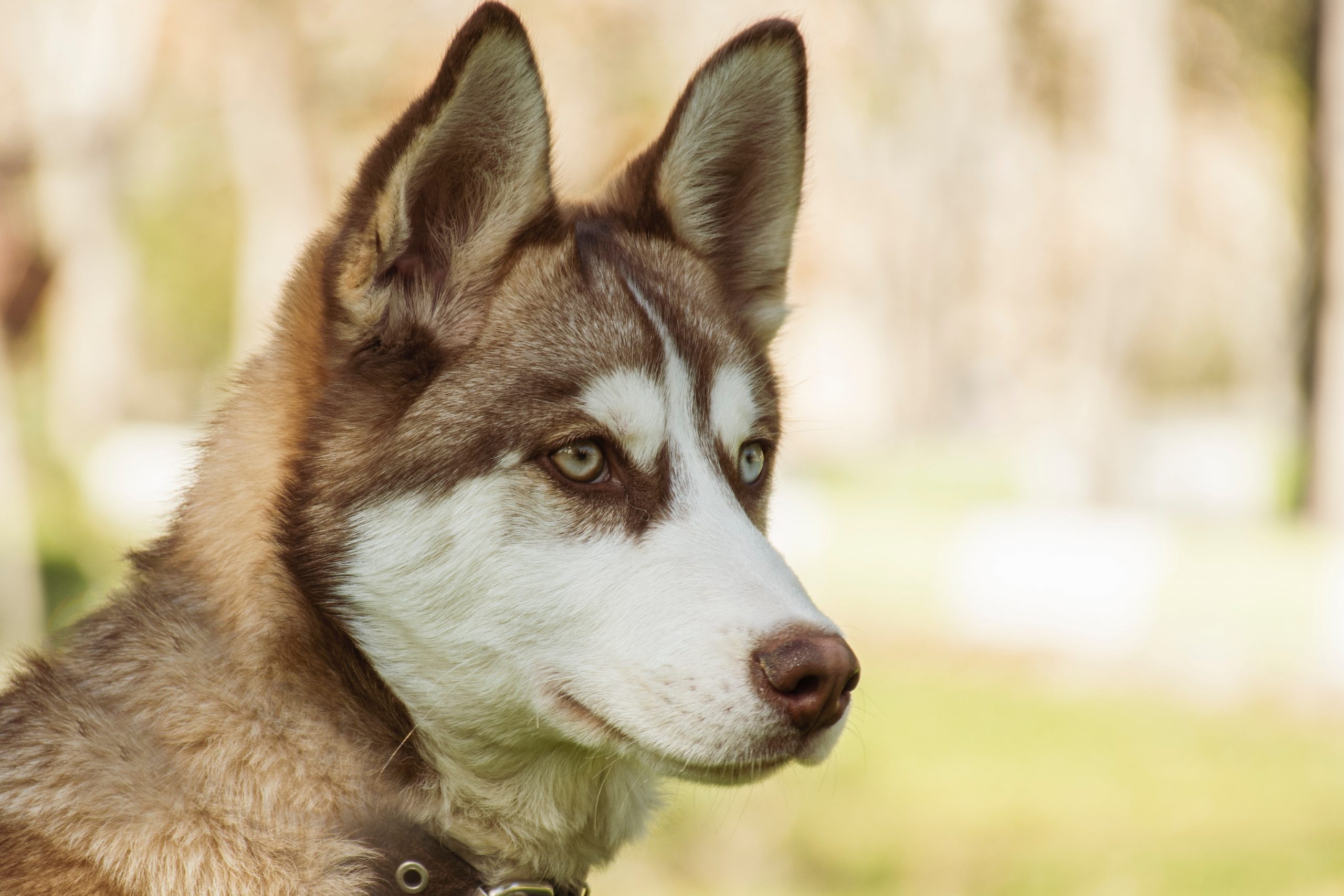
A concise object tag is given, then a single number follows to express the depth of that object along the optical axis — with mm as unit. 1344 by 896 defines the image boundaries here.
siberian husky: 5516
